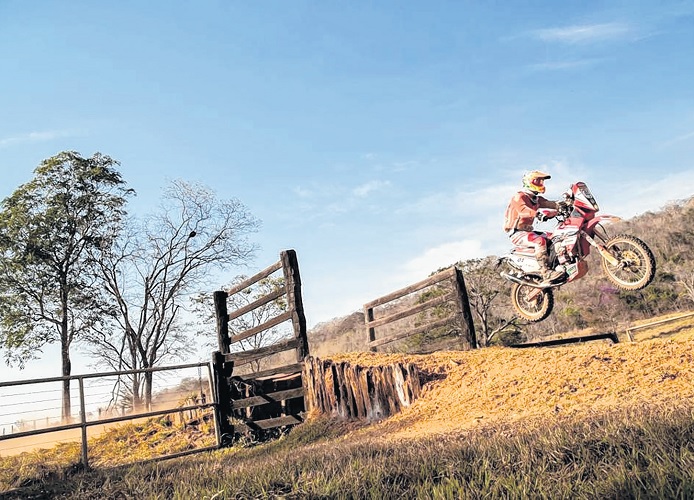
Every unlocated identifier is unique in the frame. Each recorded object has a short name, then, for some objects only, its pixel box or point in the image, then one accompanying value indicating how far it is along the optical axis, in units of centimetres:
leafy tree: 2131
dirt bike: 758
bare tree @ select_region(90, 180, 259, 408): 2320
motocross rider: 835
